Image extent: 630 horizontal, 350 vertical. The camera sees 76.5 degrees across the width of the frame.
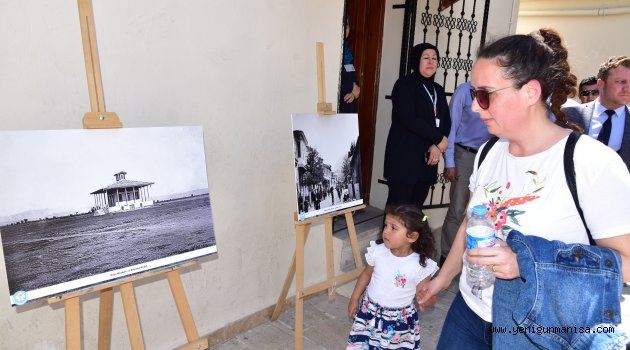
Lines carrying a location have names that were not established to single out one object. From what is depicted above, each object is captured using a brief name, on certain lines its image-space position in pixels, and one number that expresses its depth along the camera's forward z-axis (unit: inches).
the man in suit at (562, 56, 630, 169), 113.6
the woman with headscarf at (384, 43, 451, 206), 124.0
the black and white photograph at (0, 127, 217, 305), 58.2
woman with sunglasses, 41.9
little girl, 84.8
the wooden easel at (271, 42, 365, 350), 97.7
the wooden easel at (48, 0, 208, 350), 61.6
